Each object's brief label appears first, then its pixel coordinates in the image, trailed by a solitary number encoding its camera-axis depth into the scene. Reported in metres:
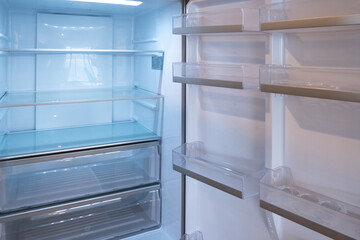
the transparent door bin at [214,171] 1.24
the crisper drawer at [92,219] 1.82
